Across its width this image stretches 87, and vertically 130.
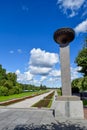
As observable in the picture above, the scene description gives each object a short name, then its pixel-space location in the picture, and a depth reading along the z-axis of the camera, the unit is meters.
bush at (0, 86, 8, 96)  19.68
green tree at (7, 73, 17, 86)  25.69
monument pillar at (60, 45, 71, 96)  5.47
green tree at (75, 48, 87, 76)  11.08
